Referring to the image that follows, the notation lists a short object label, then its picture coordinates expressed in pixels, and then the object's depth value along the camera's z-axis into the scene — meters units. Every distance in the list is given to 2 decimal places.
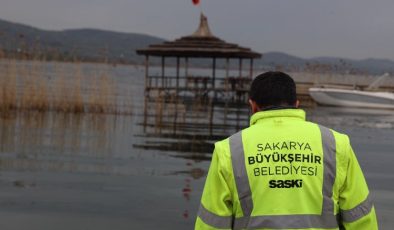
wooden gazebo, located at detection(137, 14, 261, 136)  35.41
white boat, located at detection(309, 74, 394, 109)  38.84
